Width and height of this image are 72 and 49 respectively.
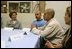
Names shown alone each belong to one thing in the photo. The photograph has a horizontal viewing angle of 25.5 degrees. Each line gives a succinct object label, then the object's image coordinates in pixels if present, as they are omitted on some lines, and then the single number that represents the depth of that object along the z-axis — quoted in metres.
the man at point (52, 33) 1.70
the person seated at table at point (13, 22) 2.48
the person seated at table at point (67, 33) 1.39
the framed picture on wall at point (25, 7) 3.23
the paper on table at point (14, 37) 1.35
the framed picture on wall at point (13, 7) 3.06
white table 1.17
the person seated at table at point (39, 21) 2.43
